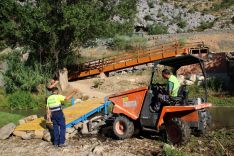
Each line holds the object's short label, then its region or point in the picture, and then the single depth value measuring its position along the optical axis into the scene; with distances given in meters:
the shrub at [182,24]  66.94
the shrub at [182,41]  39.85
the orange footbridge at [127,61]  32.50
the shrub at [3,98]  23.92
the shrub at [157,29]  61.03
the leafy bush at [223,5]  72.90
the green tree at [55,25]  26.47
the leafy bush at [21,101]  23.39
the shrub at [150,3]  73.25
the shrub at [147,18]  69.19
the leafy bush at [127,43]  42.69
